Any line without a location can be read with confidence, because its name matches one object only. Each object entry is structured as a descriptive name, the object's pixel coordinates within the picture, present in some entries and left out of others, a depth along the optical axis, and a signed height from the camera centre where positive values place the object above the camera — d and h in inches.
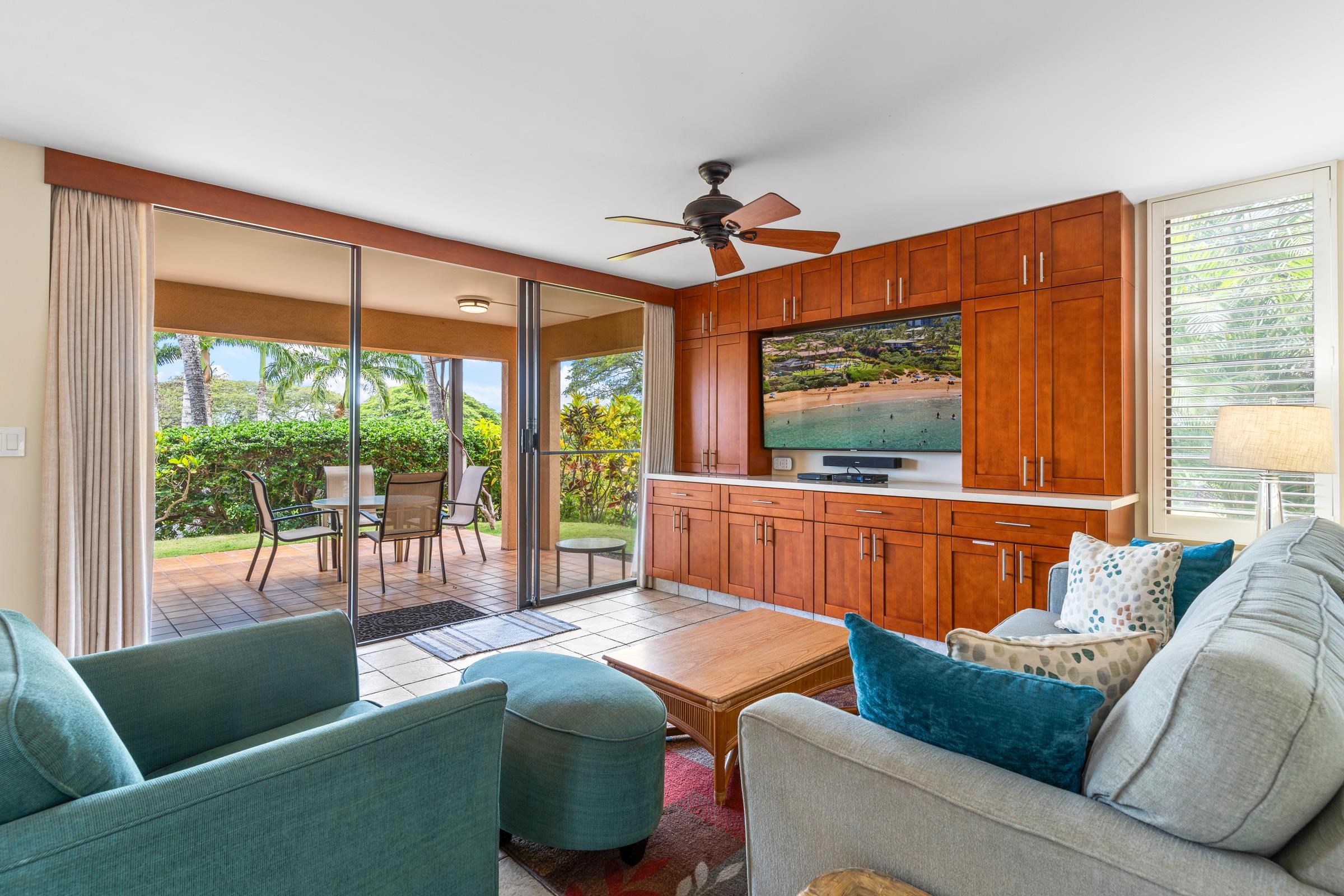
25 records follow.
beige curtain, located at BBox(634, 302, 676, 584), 212.7 +19.6
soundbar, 177.5 -3.1
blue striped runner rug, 151.9 -45.5
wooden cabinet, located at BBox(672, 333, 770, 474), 202.5 +13.7
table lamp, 104.2 +1.1
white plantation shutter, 120.6 +24.0
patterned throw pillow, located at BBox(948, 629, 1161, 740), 46.5 -14.8
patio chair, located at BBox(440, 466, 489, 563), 240.7 -19.8
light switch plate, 109.7 +1.7
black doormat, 163.2 -45.1
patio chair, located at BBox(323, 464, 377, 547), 150.3 -7.0
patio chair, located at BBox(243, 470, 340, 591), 142.2 -17.5
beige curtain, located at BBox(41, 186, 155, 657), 113.4 +4.0
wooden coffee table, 83.9 -30.8
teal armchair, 35.6 -23.1
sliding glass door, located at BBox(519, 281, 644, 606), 188.9 +3.2
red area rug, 70.0 -46.6
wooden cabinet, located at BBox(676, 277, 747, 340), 202.2 +45.3
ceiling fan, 111.5 +39.7
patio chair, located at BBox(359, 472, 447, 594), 194.9 -18.1
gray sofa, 32.0 -20.4
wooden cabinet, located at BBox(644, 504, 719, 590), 194.2 -29.2
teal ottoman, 68.2 -33.7
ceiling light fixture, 223.5 +50.7
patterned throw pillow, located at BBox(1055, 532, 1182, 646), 83.7 -18.8
